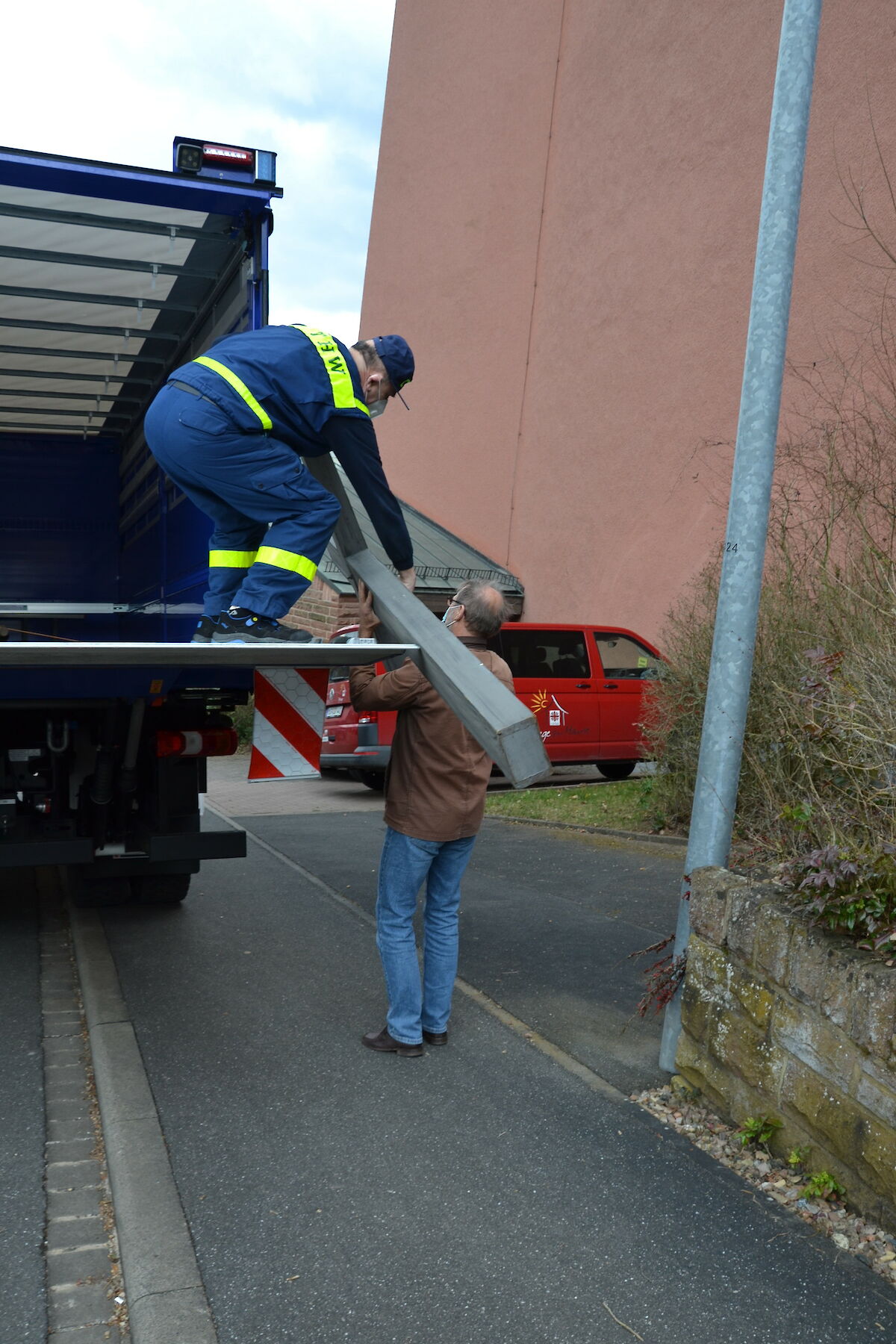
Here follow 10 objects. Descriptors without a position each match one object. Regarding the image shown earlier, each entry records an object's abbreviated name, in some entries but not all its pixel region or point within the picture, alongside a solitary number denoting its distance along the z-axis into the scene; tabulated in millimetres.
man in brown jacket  4258
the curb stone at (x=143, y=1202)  2686
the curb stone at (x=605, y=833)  8680
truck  3844
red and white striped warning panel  4203
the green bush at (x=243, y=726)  13742
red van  11516
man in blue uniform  3975
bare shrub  3426
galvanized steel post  3926
